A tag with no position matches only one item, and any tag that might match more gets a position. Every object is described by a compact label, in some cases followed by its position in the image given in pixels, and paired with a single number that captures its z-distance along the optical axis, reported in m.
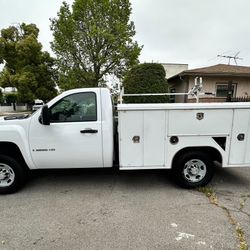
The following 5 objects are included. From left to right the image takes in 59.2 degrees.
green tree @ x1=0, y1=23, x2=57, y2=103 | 22.00
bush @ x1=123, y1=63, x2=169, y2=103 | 11.52
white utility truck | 4.03
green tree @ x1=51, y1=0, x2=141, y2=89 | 18.56
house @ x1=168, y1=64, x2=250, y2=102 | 14.14
